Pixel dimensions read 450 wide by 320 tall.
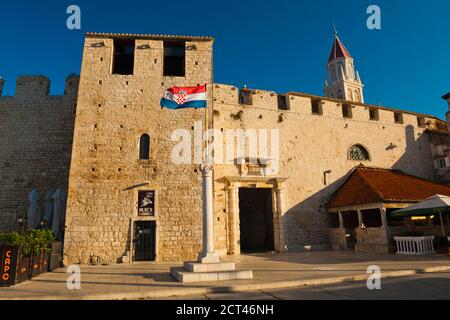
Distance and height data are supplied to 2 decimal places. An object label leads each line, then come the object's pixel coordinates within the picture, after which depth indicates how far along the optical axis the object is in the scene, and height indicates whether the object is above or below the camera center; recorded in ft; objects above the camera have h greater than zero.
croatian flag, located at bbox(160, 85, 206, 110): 40.24 +17.29
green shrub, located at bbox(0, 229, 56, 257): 27.91 -1.47
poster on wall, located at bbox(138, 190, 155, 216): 45.06 +3.15
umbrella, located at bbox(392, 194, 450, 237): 39.42 +1.47
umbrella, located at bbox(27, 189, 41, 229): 49.93 +2.19
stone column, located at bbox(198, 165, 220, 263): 28.37 +0.03
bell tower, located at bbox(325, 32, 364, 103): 151.74 +74.86
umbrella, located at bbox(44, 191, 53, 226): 49.23 +2.83
